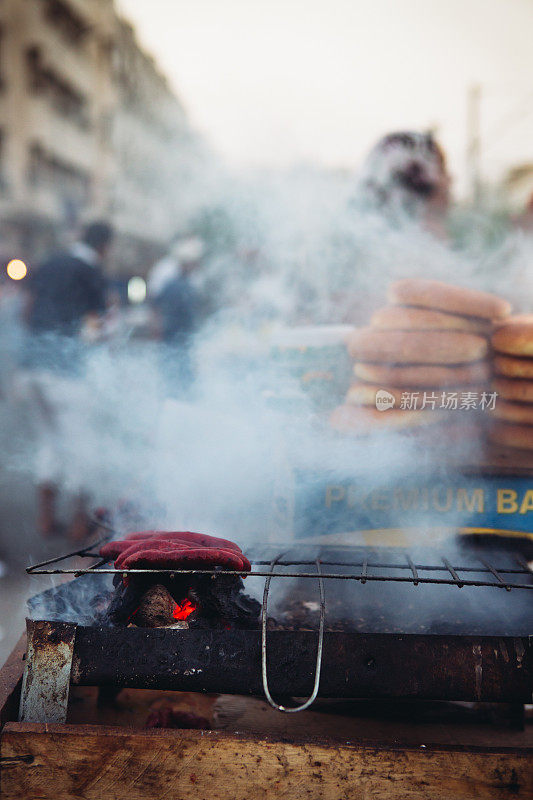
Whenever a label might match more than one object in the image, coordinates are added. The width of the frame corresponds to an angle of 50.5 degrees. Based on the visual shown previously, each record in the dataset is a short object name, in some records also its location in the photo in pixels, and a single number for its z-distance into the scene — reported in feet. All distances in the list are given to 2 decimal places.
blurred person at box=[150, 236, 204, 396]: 22.38
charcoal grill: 6.29
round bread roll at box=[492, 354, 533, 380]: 10.67
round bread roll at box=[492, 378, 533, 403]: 10.69
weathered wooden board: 5.80
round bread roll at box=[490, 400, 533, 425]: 10.79
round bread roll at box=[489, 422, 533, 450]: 10.78
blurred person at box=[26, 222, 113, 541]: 16.69
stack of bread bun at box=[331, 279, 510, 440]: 10.80
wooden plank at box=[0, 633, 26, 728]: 6.41
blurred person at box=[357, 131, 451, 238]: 12.79
